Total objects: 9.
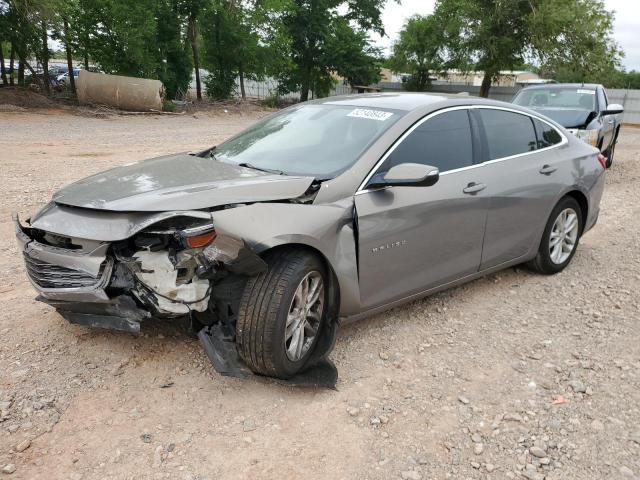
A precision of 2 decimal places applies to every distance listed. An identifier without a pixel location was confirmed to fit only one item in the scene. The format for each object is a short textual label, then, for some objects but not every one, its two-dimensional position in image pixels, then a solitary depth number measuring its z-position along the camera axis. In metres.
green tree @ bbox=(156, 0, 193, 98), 24.03
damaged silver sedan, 2.99
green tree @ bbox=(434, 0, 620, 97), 25.22
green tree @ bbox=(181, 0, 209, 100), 24.27
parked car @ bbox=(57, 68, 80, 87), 24.86
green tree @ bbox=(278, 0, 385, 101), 30.19
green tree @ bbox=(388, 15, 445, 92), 31.38
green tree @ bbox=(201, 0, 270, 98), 26.31
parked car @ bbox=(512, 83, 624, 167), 9.89
